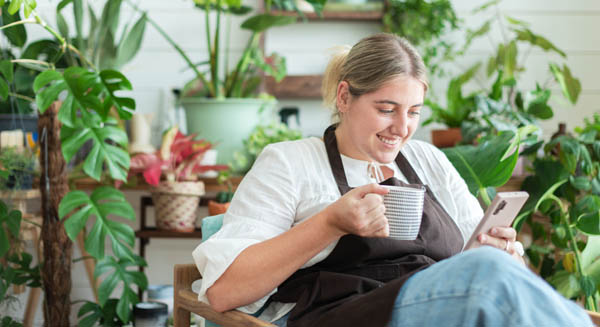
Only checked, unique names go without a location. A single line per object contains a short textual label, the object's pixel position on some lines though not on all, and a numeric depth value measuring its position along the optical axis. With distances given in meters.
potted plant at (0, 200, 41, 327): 2.04
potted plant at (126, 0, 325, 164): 2.59
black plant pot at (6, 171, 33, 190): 2.33
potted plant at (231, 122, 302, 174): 2.52
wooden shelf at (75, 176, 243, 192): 2.53
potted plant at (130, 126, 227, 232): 2.36
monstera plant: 1.91
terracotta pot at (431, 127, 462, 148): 2.61
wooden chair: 1.22
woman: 1.02
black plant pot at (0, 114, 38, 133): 2.56
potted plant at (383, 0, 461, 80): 2.79
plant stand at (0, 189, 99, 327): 2.37
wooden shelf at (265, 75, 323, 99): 2.92
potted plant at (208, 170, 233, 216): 2.23
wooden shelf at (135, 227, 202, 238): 2.42
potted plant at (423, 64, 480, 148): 2.62
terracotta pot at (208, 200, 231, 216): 2.22
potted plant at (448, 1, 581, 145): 2.44
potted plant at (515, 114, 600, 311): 2.03
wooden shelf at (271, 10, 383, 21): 2.88
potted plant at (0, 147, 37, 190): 2.29
